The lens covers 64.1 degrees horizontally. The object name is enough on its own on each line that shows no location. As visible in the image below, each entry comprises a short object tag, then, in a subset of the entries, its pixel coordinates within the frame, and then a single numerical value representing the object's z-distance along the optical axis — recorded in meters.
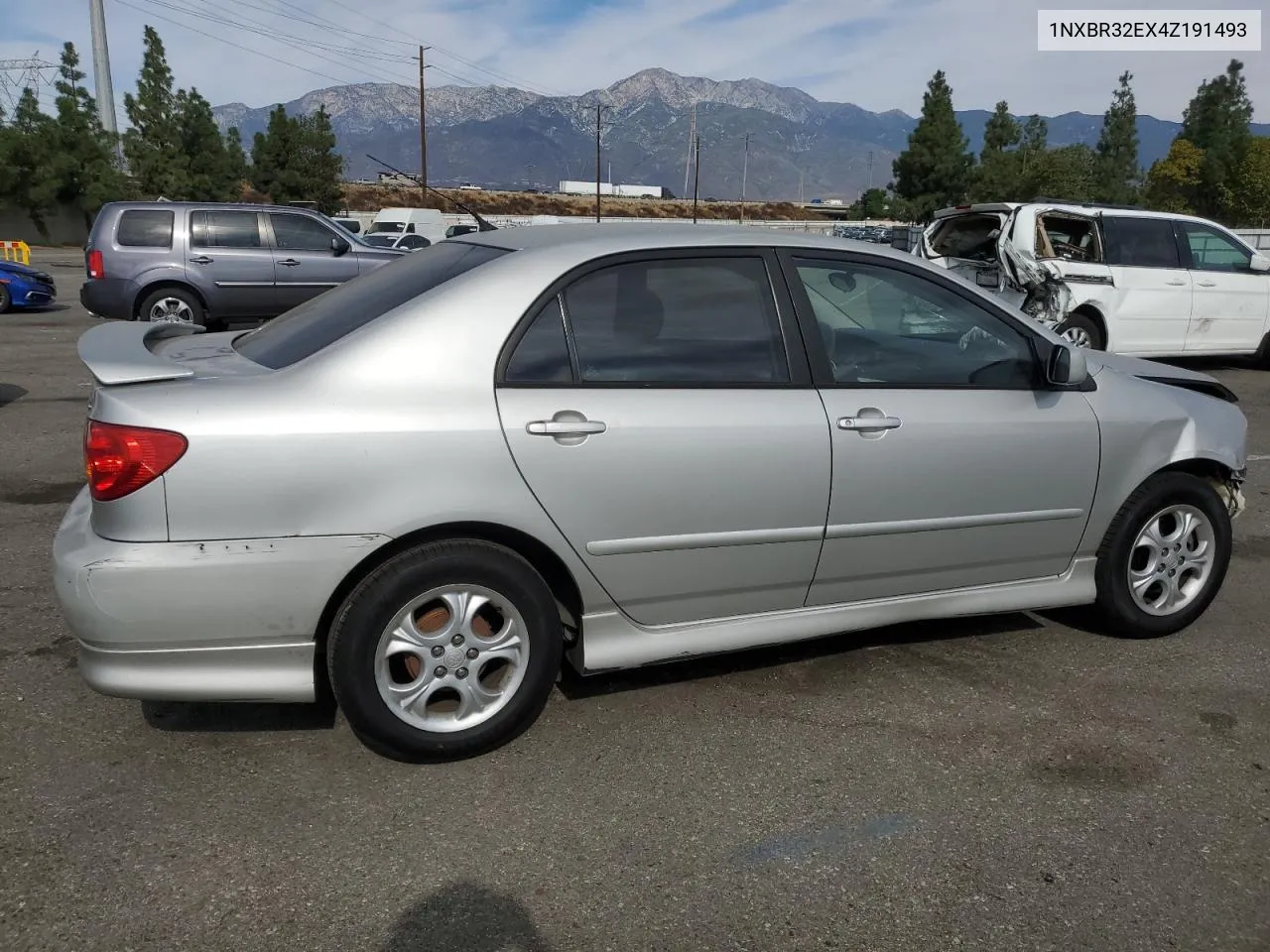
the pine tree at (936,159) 58.97
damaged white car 10.36
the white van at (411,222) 35.91
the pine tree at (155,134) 51.44
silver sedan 2.78
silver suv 11.94
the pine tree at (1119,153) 67.88
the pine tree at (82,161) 45.81
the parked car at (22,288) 16.50
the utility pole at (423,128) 46.91
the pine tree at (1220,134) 62.03
